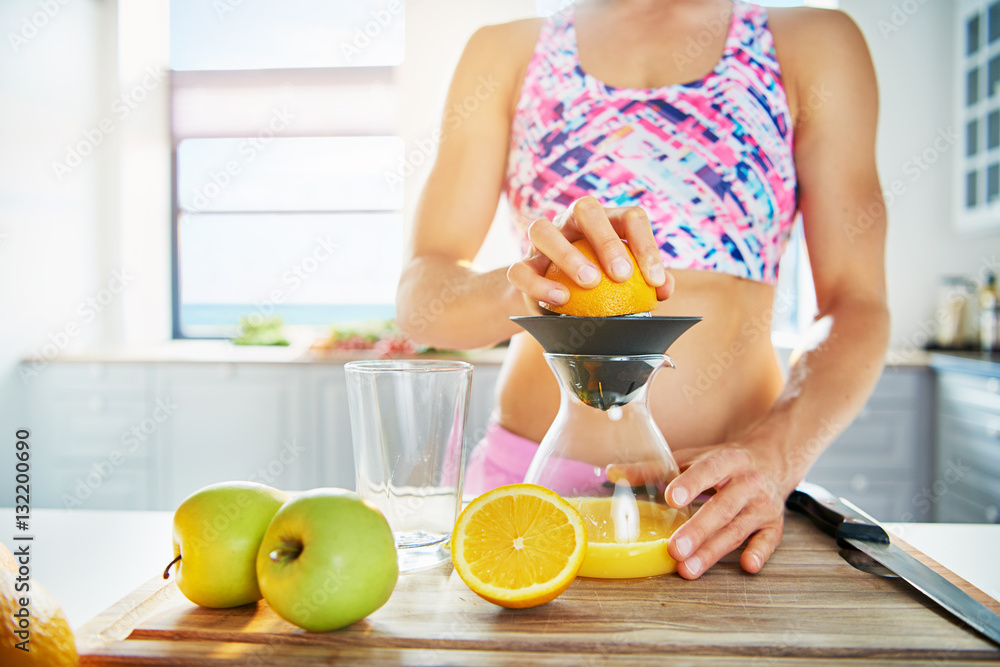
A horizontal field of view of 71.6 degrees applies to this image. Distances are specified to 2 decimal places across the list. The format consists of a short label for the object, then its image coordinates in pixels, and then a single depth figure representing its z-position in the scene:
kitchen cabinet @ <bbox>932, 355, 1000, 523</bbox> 2.26
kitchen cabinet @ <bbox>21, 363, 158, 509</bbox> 2.88
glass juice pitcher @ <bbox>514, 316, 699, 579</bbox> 0.58
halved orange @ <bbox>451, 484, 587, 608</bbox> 0.51
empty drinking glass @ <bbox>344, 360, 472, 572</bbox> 0.57
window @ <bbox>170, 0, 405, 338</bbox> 3.50
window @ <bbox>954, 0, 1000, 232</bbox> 2.65
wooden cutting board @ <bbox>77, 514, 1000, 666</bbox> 0.46
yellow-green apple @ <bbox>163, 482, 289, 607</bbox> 0.51
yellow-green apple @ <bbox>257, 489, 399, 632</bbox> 0.46
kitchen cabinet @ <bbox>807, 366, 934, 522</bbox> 2.59
